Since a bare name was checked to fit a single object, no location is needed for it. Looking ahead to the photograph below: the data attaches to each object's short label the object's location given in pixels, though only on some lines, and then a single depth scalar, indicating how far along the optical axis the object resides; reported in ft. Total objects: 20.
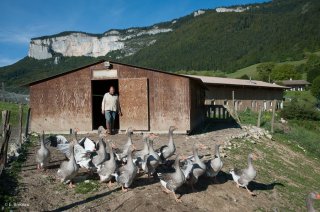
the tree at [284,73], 211.61
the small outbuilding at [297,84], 194.85
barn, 41.12
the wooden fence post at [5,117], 24.90
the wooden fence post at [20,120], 31.64
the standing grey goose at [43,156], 24.68
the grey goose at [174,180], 21.71
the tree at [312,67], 195.49
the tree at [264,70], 206.39
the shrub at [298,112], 87.71
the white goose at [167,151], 26.48
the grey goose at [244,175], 25.11
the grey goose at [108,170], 22.71
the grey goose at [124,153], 25.42
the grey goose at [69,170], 21.91
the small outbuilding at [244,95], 79.71
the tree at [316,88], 151.29
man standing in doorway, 38.81
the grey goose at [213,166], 24.76
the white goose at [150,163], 23.82
